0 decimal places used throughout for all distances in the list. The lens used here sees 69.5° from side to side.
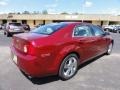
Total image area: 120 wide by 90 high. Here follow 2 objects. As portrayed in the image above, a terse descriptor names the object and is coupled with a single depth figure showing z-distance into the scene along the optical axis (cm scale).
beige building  2501
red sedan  205
